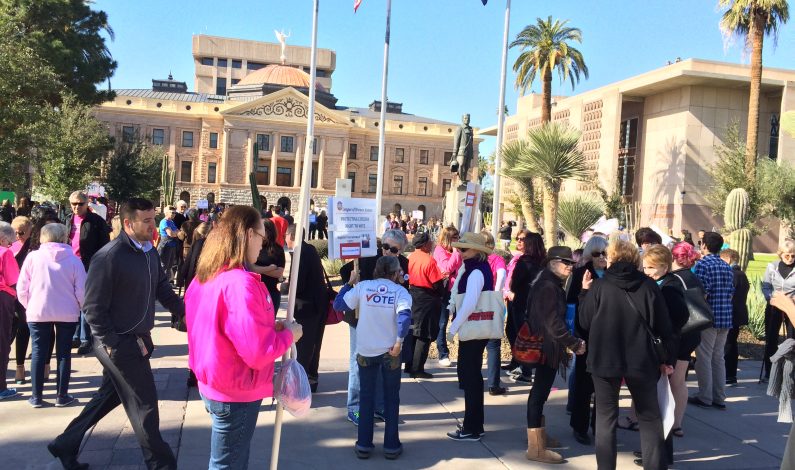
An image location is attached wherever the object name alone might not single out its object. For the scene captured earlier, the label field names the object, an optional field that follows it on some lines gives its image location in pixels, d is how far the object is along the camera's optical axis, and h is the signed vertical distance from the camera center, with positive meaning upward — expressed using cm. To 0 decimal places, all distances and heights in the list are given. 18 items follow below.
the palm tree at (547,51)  3088 +863
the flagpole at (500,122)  1636 +266
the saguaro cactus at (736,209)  1418 +68
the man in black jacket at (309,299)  620 -81
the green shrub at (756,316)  1070 -125
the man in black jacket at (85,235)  784 -40
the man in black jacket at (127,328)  398 -77
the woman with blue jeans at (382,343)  489 -94
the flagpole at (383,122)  1878 +291
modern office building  3275 +569
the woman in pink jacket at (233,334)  293 -57
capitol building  7012 +842
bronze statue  1855 +214
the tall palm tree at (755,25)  2541 +866
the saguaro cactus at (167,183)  3441 +136
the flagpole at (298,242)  329 -15
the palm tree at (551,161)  1585 +170
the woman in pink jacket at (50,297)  571 -86
